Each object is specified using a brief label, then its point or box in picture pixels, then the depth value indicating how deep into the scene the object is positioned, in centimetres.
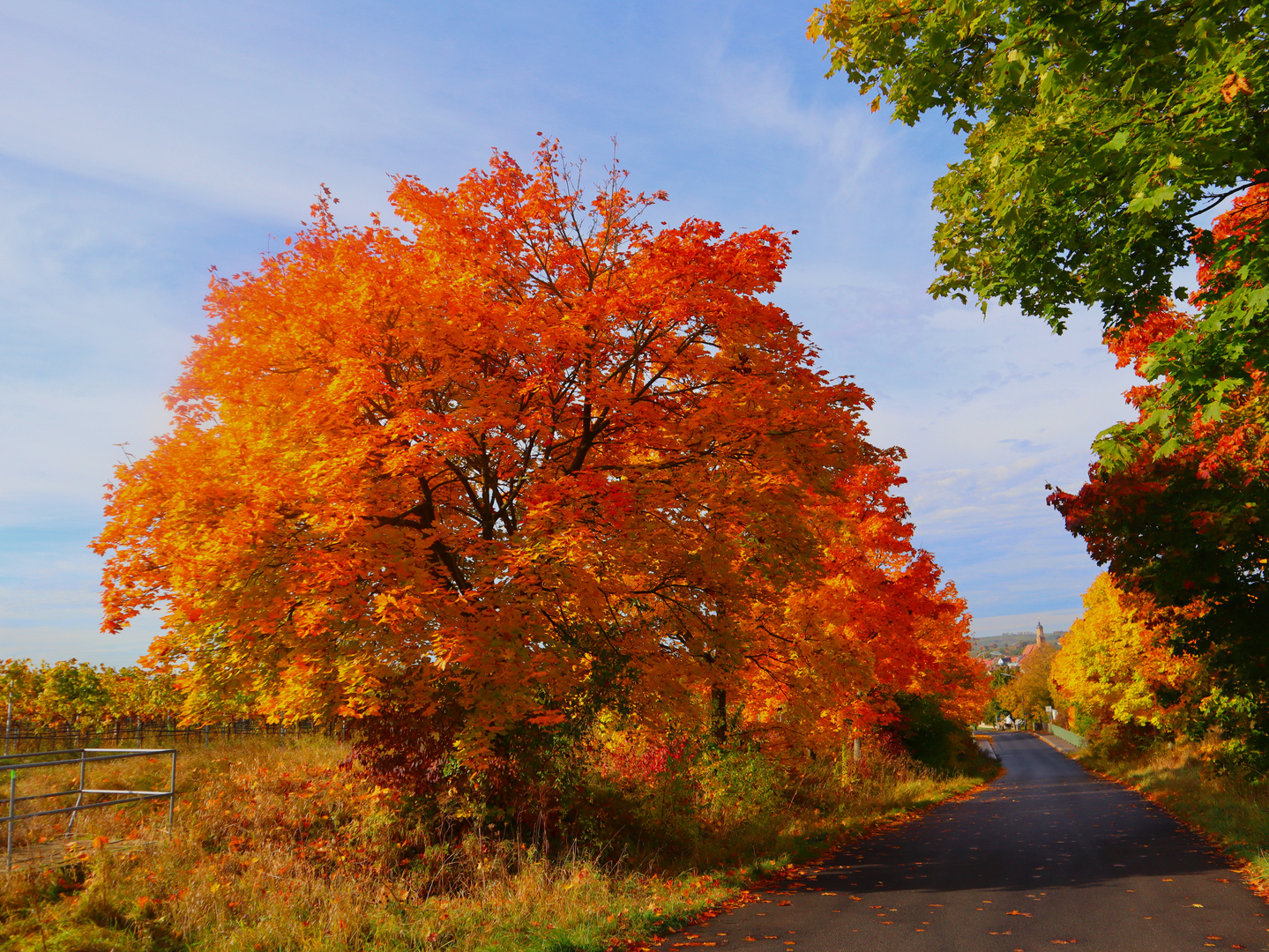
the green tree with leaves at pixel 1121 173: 698
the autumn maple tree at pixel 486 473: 1102
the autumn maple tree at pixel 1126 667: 2568
